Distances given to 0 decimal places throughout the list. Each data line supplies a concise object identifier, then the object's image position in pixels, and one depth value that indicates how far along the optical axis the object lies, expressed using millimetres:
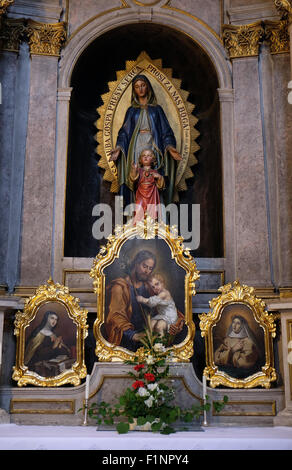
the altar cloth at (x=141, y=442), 5070
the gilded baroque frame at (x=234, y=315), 6816
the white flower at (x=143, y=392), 5551
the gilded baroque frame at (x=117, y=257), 6793
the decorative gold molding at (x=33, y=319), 6855
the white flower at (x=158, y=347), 5926
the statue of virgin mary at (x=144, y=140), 8906
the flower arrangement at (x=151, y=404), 5434
